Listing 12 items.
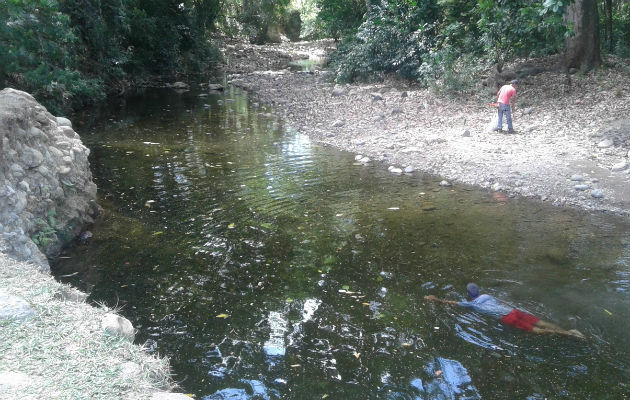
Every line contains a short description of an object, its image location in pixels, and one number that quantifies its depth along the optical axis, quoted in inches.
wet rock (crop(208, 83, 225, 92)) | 879.1
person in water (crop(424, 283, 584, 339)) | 191.9
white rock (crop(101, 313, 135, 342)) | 155.0
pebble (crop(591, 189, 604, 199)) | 322.7
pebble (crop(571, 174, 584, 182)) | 344.5
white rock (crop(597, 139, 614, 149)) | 388.8
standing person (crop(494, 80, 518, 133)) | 437.4
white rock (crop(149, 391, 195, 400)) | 130.5
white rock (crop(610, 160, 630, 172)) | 350.3
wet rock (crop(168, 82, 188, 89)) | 917.2
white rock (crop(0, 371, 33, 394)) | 118.8
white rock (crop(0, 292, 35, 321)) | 146.9
